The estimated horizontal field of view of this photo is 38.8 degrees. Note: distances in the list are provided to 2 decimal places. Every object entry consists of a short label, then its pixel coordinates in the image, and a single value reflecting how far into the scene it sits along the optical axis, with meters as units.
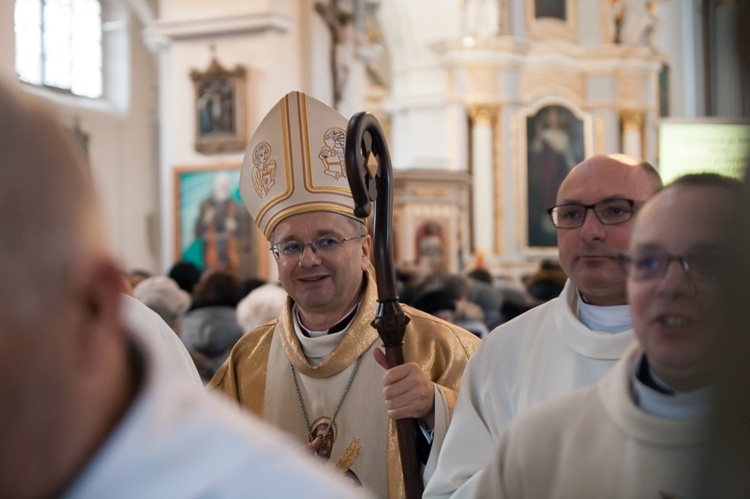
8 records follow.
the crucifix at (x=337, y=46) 13.21
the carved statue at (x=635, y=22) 23.61
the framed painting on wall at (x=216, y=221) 12.49
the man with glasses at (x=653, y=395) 1.07
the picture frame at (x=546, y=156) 22.97
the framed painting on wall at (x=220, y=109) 12.10
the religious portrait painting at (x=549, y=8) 23.52
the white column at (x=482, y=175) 22.47
